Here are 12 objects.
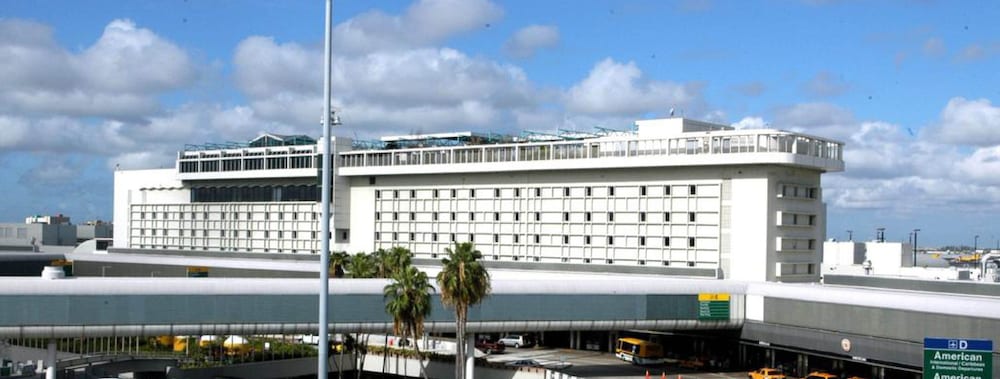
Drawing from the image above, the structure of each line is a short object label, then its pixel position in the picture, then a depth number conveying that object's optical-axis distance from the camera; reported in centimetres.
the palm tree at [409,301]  5556
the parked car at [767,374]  6272
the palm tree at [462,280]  5456
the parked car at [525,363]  6942
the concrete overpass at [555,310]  5400
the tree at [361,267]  7212
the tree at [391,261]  7119
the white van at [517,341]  8588
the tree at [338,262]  7569
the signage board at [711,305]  6738
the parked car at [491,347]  8162
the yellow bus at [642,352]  7200
